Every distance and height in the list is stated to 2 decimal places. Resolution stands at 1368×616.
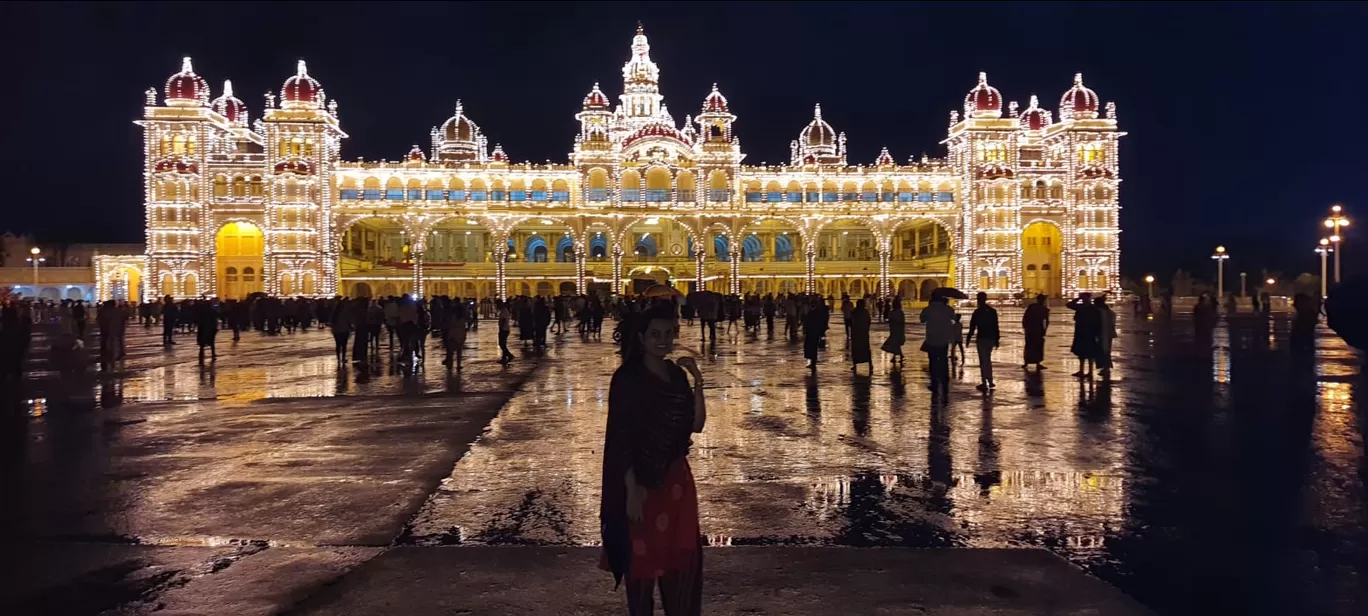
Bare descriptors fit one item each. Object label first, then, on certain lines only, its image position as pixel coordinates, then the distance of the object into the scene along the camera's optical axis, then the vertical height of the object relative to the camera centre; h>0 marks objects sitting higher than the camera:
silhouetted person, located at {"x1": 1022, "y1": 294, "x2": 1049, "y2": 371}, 14.41 -0.48
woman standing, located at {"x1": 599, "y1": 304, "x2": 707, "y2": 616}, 3.25 -0.61
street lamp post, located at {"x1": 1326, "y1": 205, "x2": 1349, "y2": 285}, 35.28 +3.14
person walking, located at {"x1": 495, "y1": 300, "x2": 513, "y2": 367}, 17.75 -0.44
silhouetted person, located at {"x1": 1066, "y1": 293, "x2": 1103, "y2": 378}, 13.29 -0.46
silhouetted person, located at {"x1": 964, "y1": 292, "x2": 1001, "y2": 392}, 11.95 -0.52
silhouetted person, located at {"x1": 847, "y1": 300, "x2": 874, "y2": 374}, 14.66 -0.57
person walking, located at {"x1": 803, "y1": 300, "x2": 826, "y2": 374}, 15.27 -0.49
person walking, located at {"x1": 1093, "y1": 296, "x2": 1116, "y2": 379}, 13.48 -0.51
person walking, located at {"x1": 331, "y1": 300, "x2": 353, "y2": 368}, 17.92 -0.42
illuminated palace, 54.62 +5.92
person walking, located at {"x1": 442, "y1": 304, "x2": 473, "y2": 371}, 15.64 -0.49
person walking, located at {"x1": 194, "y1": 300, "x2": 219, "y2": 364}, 18.73 -0.36
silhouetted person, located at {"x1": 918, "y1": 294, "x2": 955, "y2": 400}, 11.27 -0.54
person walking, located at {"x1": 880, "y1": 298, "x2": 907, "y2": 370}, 15.09 -0.48
